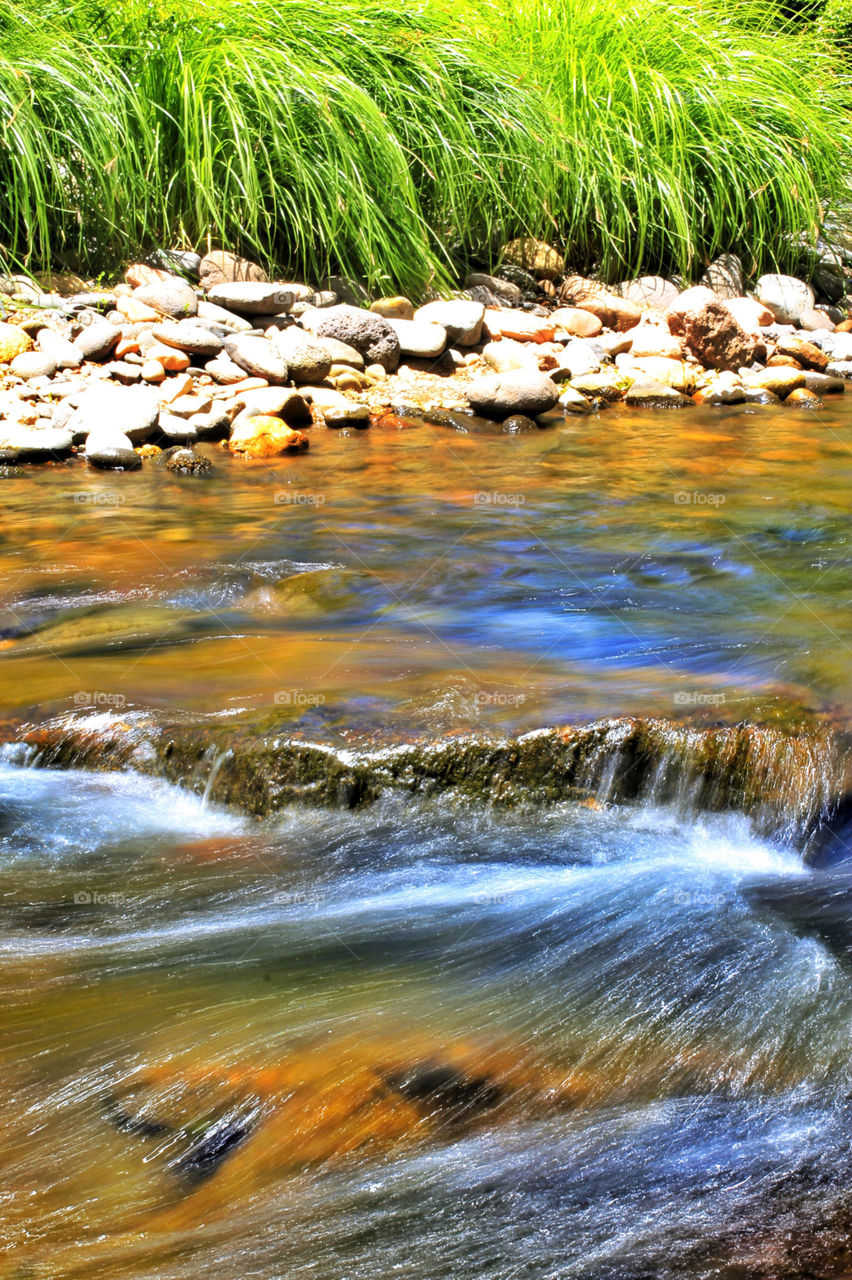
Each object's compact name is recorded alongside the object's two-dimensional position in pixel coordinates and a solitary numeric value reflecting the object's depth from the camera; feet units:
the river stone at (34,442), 19.45
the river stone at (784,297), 29.91
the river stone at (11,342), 21.85
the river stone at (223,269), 25.49
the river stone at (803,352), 27.63
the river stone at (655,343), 26.96
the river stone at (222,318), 23.95
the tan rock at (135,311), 23.39
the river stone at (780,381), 25.99
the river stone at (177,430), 20.67
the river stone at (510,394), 22.90
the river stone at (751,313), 28.43
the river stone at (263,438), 20.58
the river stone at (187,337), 22.43
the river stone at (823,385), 26.23
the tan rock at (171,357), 22.06
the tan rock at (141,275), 24.75
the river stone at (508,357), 25.31
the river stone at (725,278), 30.19
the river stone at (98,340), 22.06
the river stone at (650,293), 29.58
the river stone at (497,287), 28.66
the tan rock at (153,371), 21.86
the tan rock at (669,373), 25.94
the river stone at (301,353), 22.77
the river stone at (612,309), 28.48
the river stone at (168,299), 23.88
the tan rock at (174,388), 21.57
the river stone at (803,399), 25.23
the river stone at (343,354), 23.91
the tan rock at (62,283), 24.20
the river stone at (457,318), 25.64
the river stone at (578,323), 27.89
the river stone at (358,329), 24.13
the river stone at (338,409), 22.31
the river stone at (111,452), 19.36
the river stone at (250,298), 24.20
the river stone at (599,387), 25.18
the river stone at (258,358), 22.52
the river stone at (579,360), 25.96
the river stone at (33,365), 21.48
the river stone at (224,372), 22.43
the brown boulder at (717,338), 26.13
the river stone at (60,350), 21.83
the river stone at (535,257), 29.71
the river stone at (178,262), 25.45
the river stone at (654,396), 25.21
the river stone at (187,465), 19.43
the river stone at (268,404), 21.35
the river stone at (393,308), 25.91
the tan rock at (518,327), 26.86
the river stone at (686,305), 26.37
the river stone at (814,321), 29.96
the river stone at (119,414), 20.04
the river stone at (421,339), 24.80
